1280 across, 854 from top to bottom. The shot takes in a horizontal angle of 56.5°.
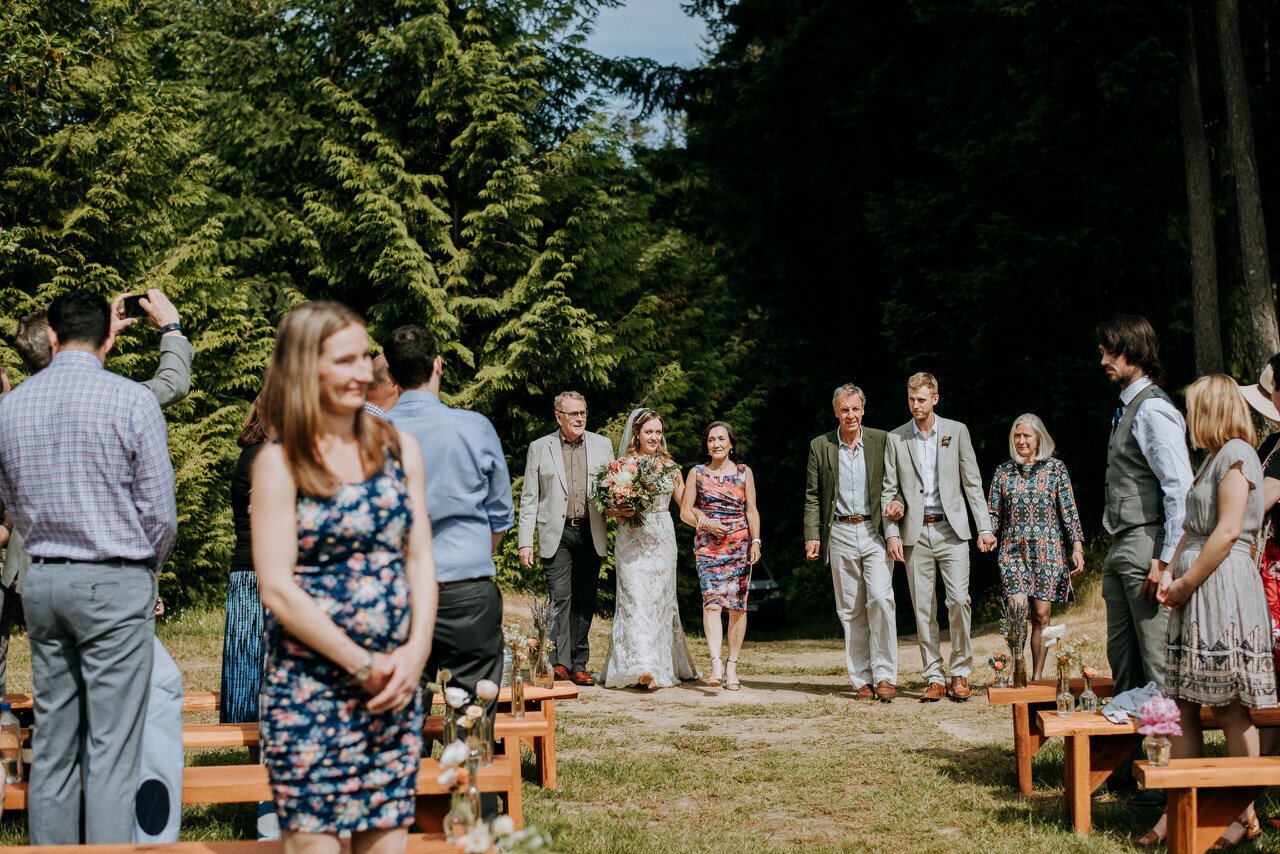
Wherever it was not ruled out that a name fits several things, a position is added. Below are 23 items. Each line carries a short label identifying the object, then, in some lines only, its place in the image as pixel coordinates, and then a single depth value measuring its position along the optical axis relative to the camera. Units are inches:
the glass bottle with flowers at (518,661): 232.1
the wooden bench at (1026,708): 235.5
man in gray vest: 213.6
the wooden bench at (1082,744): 205.3
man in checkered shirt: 155.1
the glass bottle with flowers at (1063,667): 218.2
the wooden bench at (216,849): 139.1
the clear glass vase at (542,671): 258.8
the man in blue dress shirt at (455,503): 167.8
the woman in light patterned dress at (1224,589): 185.2
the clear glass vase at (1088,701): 219.9
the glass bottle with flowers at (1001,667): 244.8
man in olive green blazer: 352.8
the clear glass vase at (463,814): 120.5
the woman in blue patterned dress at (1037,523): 347.3
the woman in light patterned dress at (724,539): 380.8
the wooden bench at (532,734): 212.5
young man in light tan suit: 350.9
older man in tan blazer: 383.6
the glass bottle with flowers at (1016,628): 246.7
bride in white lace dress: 388.8
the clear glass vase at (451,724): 172.6
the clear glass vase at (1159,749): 181.6
